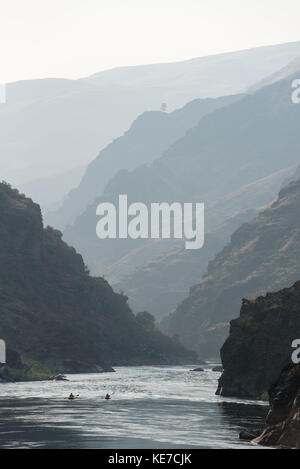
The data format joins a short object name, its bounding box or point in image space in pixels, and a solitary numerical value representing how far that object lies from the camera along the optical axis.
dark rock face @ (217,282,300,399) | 178.00
